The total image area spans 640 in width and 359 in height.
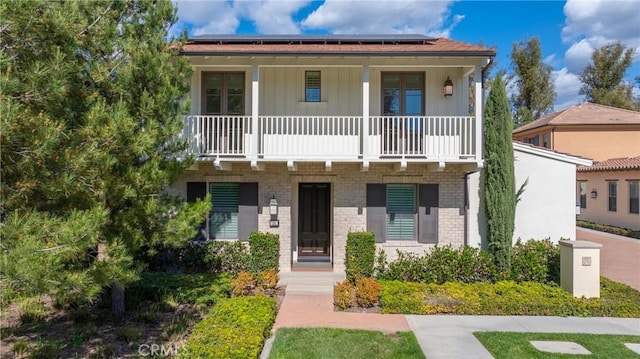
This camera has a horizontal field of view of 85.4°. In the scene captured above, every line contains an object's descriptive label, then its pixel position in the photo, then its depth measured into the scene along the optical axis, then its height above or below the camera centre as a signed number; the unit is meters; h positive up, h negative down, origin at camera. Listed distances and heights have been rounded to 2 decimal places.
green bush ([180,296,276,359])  4.49 -2.13
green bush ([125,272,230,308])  6.71 -2.10
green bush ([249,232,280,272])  8.48 -1.59
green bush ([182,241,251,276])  8.62 -1.85
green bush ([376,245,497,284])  8.00 -1.87
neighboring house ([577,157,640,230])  16.23 -0.17
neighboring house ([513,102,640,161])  21.14 +3.41
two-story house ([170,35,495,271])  8.69 +1.07
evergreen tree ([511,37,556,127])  30.56 +9.76
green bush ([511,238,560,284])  7.95 -1.78
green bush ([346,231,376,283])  8.28 -1.63
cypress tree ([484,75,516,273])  8.30 +0.46
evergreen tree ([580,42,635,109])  31.12 +10.53
